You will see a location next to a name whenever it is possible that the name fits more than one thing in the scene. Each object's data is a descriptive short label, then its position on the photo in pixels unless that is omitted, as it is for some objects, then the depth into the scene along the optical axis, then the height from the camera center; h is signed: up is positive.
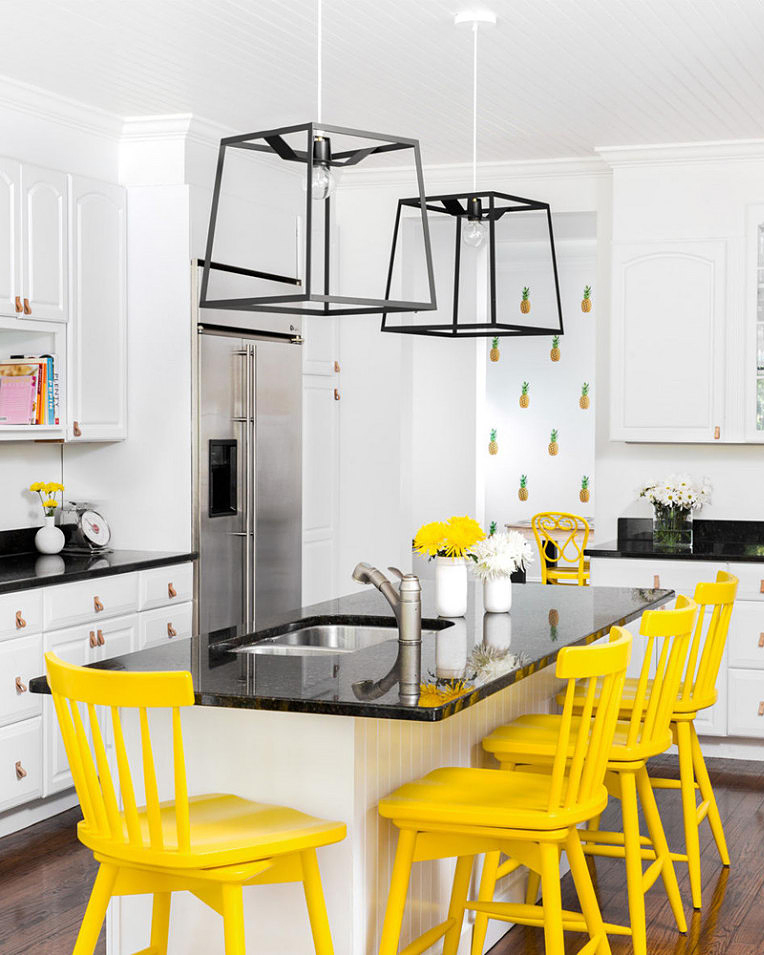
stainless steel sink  3.49 -0.56
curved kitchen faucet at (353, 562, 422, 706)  2.99 -0.41
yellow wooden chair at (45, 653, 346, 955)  2.23 -0.76
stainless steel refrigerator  5.30 -0.13
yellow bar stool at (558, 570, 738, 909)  3.63 -0.78
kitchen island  2.52 -0.68
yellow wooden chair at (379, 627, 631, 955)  2.57 -0.78
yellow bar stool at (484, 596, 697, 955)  3.07 -0.79
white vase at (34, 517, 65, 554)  5.07 -0.41
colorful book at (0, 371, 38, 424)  4.75 +0.16
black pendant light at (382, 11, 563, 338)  3.42 +1.17
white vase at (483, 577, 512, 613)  3.62 -0.46
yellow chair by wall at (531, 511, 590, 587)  7.52 -0.77
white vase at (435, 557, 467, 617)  3.55 -0.43
